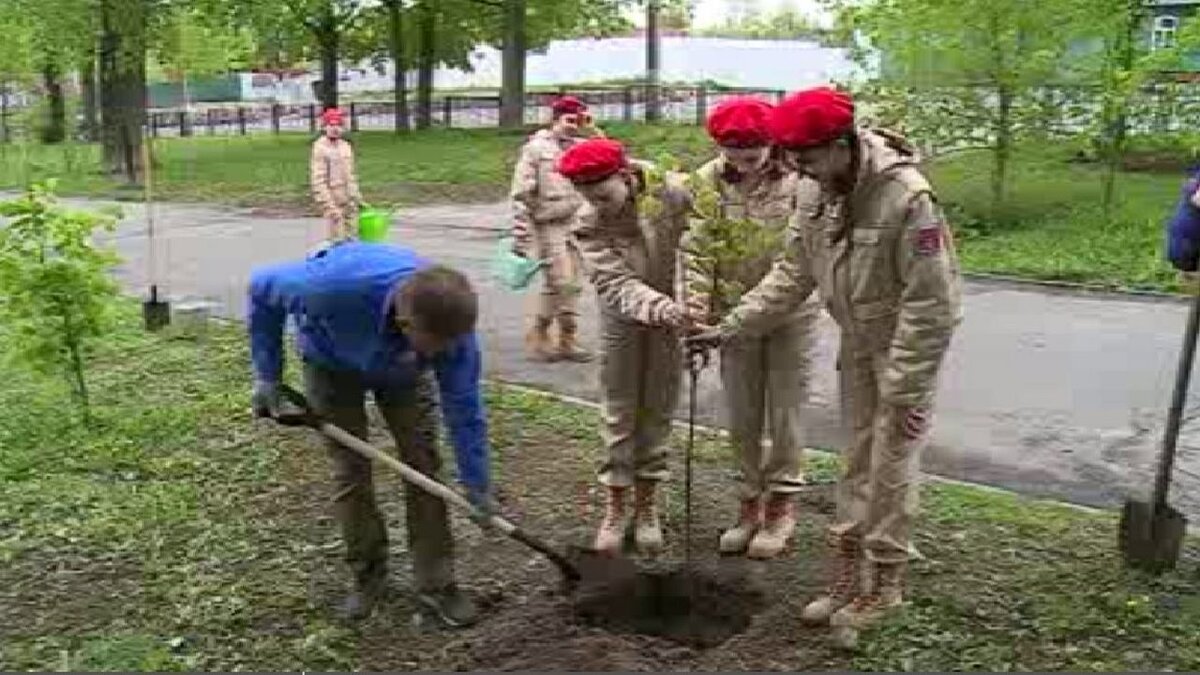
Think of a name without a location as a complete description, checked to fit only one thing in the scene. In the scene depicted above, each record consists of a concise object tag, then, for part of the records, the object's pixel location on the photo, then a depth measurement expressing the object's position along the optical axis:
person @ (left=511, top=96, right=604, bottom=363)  8.41
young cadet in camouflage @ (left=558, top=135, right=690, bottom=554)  4.66
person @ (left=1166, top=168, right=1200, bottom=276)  4.74
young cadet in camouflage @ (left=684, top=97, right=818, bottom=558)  4.69
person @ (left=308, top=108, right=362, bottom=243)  12.47
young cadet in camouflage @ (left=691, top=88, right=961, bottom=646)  3.90
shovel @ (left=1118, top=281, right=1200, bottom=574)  4.86
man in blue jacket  3.77
